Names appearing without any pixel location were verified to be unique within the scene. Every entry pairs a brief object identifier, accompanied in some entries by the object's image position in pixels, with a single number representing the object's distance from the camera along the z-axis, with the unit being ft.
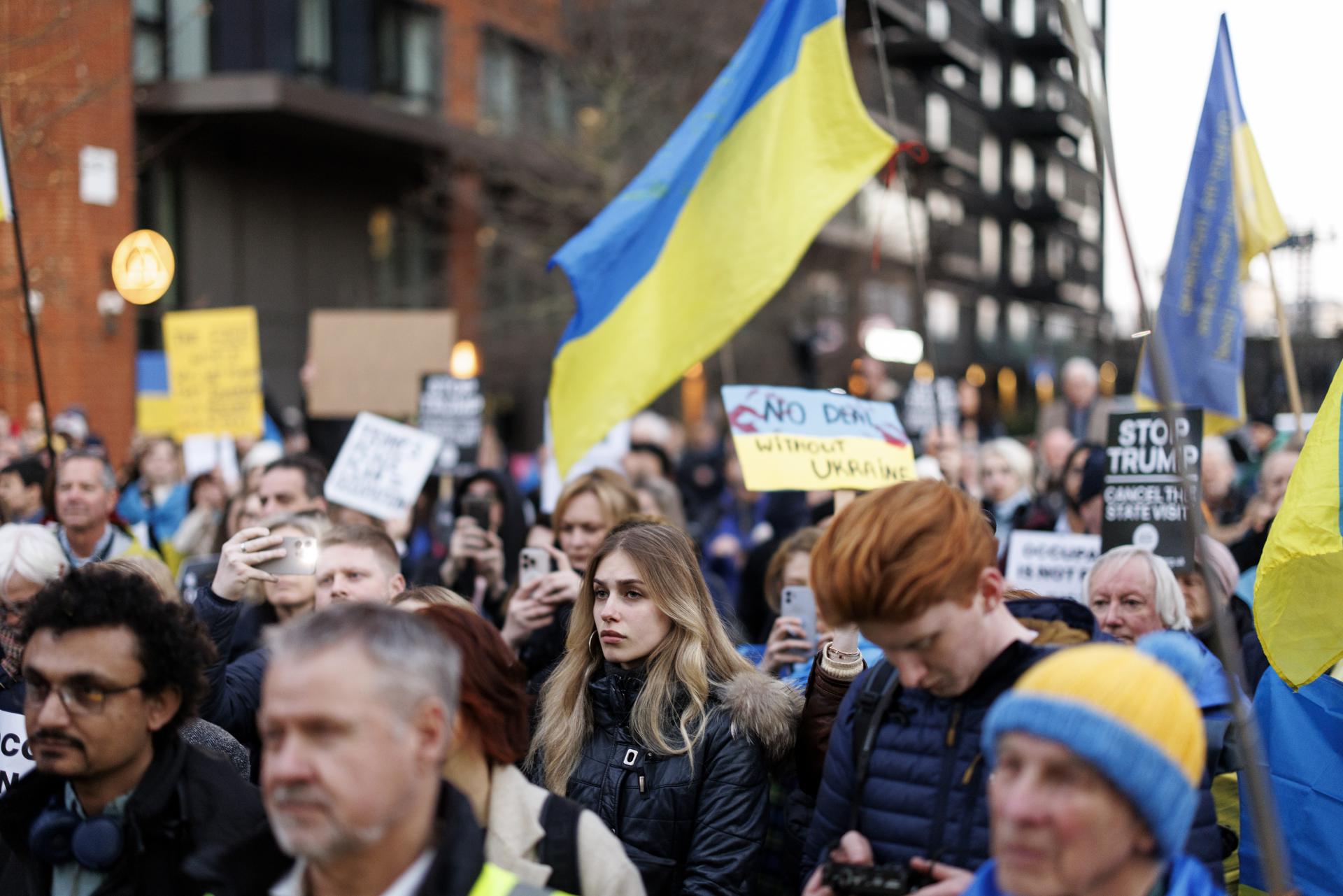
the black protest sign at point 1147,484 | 19.03
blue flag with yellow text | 21.06
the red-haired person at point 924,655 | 8.11
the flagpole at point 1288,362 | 21.53
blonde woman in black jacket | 11.75
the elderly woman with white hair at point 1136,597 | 14.25
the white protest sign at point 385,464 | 24.86
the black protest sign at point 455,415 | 34.83
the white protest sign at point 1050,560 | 22.06
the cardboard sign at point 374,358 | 38.01
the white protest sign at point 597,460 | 29.73
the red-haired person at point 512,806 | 9.11
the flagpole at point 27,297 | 18.52
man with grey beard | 7.12
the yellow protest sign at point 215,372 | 34.40
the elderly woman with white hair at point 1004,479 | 28.17
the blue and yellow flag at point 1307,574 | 12.26
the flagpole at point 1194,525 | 8.36
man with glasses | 9.14
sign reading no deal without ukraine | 18.84
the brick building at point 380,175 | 64.69
